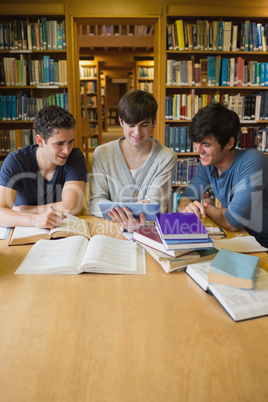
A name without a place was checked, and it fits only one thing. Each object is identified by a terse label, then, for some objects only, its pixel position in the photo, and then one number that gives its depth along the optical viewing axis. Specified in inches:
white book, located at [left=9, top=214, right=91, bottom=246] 47.3
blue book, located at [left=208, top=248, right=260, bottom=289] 33.4
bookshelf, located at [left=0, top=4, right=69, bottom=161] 132.7
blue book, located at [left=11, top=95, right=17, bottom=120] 139.1
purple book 39.5
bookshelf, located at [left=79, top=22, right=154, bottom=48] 246.2
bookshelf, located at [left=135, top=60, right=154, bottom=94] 302.3
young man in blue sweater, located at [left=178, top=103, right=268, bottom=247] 56.3
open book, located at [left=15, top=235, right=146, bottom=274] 38.8
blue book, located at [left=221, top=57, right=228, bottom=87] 134.7
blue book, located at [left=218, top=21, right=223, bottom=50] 131.8
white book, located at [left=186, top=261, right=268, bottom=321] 30.6
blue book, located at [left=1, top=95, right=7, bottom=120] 138.6
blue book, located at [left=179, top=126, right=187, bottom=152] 140.6
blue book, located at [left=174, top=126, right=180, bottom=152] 140.5
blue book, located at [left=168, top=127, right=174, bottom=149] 140.2
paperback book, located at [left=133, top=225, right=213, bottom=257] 38.8
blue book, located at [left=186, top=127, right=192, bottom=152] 141.3
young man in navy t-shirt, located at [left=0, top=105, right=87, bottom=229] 62.3
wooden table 22.9
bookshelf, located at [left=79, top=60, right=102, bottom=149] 279.6
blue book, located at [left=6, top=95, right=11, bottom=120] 138.9
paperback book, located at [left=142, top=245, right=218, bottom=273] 38.9
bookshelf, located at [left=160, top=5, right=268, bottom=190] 132.0
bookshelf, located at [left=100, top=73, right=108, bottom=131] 378.9
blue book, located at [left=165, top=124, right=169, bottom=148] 140.2
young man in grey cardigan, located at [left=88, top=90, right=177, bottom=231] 62.7
